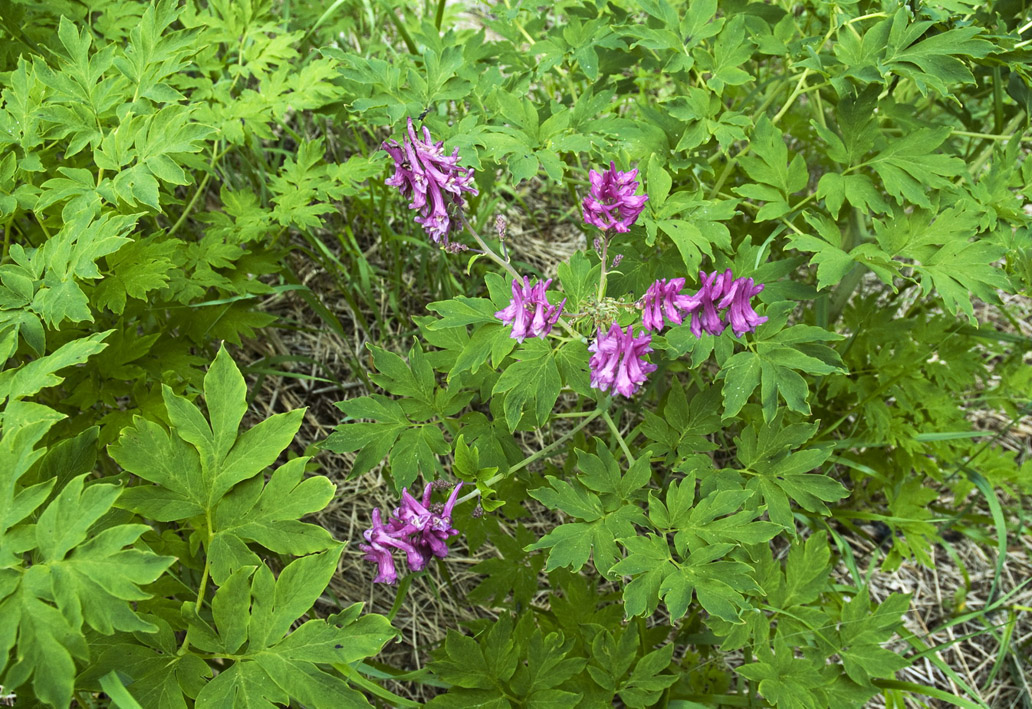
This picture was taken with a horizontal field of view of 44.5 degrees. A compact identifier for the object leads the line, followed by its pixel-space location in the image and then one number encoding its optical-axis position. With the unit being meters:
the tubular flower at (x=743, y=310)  0.52
